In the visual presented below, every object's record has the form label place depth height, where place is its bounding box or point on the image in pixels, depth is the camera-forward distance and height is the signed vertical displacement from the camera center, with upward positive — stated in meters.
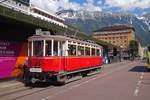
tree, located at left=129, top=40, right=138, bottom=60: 65.86 +2.66
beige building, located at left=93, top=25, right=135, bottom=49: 72.38 +9.63
